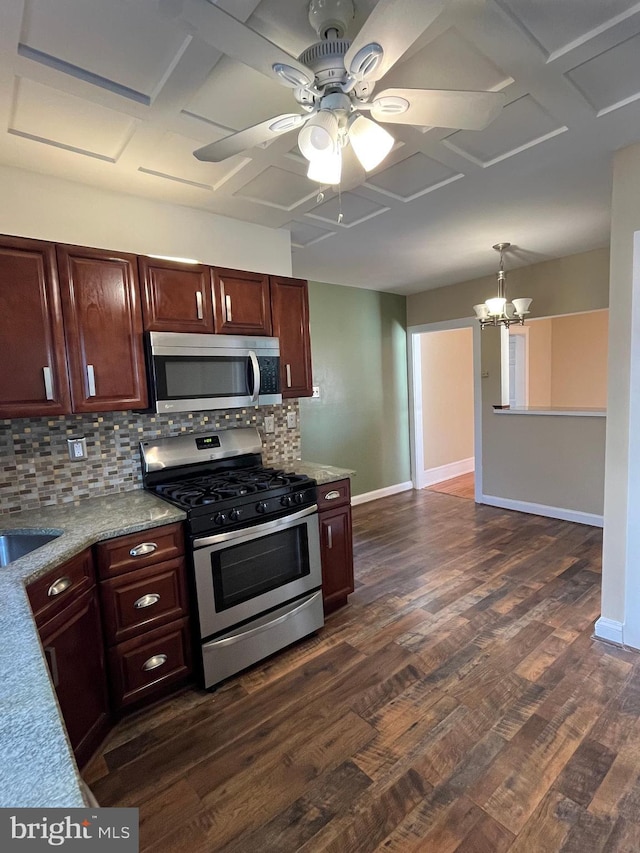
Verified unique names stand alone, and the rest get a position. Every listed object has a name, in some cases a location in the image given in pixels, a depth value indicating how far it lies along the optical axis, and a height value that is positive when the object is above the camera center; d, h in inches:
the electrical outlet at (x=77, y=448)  88.6 -10.9
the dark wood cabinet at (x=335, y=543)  103.7 -39.9
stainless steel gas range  81.8 -33.2
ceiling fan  38.9 +33.6
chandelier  137.2 +21.9
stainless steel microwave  89.0 +4.3
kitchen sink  73.4 -25.4
